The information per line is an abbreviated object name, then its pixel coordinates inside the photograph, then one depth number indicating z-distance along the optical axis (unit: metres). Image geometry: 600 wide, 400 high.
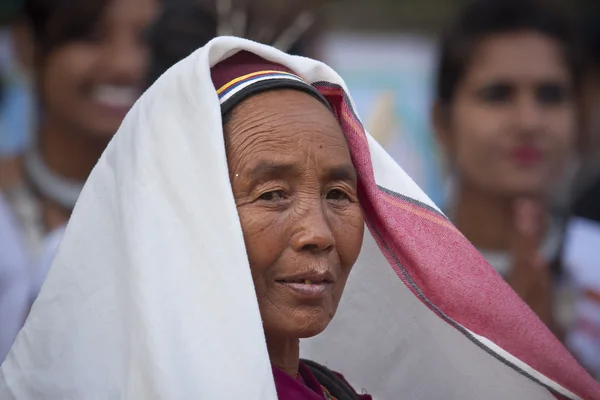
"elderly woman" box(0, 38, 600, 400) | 4.45
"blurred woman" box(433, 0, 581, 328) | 11.83
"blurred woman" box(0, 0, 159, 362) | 12.07
